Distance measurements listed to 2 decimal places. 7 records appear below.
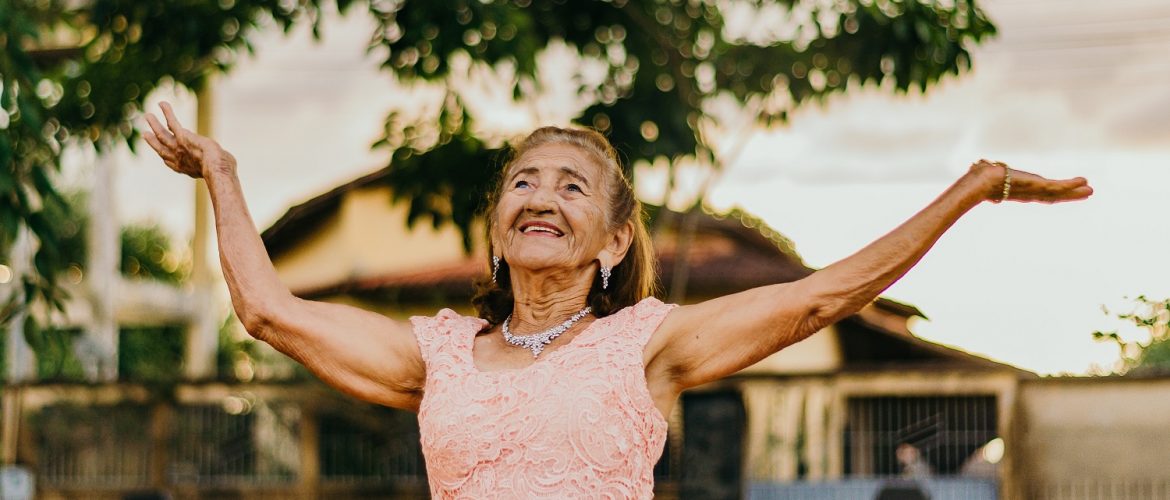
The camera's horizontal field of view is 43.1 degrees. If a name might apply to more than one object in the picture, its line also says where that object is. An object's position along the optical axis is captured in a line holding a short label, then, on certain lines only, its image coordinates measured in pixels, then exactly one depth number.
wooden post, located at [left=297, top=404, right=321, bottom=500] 11.85
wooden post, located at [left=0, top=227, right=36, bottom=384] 15.44
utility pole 17.54
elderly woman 2.23
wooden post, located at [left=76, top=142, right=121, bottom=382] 17.00
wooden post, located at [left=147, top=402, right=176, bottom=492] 12.12
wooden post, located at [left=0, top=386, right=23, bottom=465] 12.50
